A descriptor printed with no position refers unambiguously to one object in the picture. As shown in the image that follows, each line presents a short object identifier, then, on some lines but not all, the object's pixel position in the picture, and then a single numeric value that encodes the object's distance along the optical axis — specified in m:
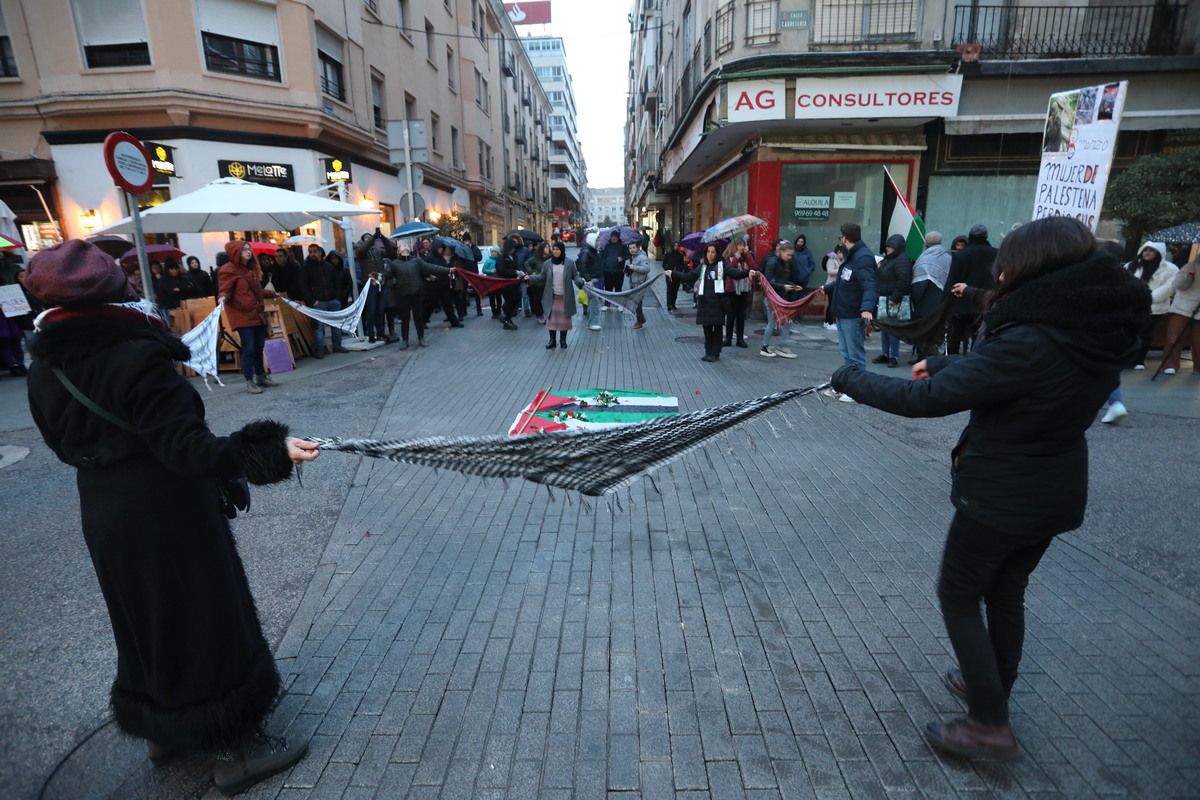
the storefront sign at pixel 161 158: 12.20
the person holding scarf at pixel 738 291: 10.55
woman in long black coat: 2.04
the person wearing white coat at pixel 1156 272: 9.16
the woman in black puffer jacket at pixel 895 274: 9.26
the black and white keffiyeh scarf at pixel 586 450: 2.95
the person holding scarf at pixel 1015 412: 2.09
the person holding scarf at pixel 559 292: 11.80
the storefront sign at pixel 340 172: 14.75
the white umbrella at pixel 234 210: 9.73
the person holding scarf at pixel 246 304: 8.31
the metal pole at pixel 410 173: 13.92
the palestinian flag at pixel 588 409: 6.29
